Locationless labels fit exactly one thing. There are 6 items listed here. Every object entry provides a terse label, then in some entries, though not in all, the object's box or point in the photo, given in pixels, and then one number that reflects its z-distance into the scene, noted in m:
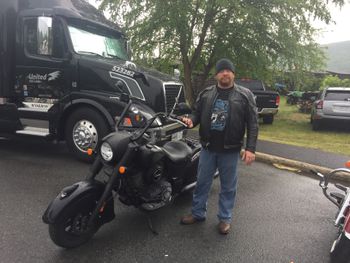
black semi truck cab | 5.91
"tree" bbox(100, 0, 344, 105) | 11.96
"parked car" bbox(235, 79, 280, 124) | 13.07
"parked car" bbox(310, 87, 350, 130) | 11.67
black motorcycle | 3.17
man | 3.63
